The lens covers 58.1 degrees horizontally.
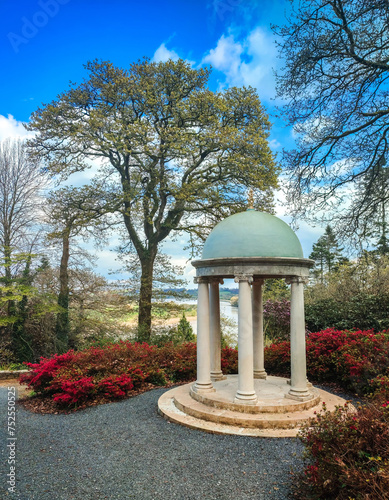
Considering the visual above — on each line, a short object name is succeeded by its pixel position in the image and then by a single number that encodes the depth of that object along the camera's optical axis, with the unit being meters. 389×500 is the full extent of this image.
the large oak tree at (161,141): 16.47
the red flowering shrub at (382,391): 5.56
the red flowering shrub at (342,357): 9.33
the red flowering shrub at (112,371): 9.10
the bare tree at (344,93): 9.68
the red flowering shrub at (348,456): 3.71
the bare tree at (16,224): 16.84
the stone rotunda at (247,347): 7.25
